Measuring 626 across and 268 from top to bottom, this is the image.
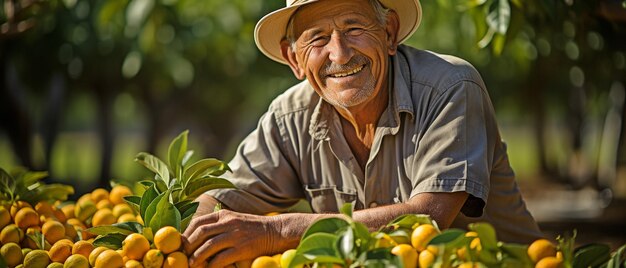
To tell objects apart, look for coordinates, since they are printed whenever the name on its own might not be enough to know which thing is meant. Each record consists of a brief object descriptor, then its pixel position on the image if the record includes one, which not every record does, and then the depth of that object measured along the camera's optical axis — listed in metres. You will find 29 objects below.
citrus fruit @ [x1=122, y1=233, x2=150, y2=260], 2.42
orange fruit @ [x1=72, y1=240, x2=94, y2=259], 2.57
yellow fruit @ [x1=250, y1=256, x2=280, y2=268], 2.42
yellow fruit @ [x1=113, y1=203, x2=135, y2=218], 3.17
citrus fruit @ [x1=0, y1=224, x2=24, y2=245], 2.83
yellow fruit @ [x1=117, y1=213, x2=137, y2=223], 3.05
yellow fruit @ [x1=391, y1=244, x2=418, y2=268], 2.23
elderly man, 2.58
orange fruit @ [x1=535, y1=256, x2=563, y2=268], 2.24
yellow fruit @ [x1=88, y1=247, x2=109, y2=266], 2.47
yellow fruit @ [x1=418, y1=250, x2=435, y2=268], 2.21
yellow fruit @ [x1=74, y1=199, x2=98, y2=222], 3.25
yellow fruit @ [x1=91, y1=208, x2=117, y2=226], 3.11
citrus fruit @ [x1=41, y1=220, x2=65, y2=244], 2.85
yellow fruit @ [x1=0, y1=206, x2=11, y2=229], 2.93
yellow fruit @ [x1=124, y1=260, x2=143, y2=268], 2.38
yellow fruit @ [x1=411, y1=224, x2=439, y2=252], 2.27
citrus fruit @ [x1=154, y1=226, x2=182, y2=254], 2.42
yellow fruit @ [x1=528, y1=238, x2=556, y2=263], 2.30
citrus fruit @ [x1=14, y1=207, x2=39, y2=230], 2.94
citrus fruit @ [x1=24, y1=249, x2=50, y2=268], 2.59
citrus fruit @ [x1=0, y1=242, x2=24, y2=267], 2.68
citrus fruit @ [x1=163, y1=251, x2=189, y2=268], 2.40
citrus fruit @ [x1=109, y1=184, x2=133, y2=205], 3.37
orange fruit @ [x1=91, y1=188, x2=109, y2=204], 3.39
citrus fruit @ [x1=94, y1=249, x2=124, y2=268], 2.39
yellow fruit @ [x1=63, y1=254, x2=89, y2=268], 2.49
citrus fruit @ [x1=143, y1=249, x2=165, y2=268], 2.40
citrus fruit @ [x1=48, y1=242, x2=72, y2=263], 2.60
